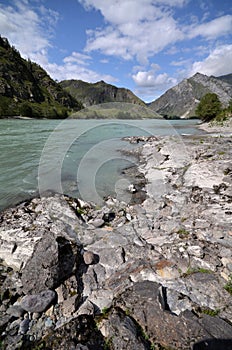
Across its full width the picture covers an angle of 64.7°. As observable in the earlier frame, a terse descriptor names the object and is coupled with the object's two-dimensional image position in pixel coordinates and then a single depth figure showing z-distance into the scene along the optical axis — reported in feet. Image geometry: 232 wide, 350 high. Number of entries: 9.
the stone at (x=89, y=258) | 15.37
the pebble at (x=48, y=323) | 10.89
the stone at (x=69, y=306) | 11.43
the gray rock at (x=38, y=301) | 11.44
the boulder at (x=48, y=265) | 12.41
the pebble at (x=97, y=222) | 21.64
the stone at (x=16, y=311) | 11.24
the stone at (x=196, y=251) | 14.82
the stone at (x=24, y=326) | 10.56
